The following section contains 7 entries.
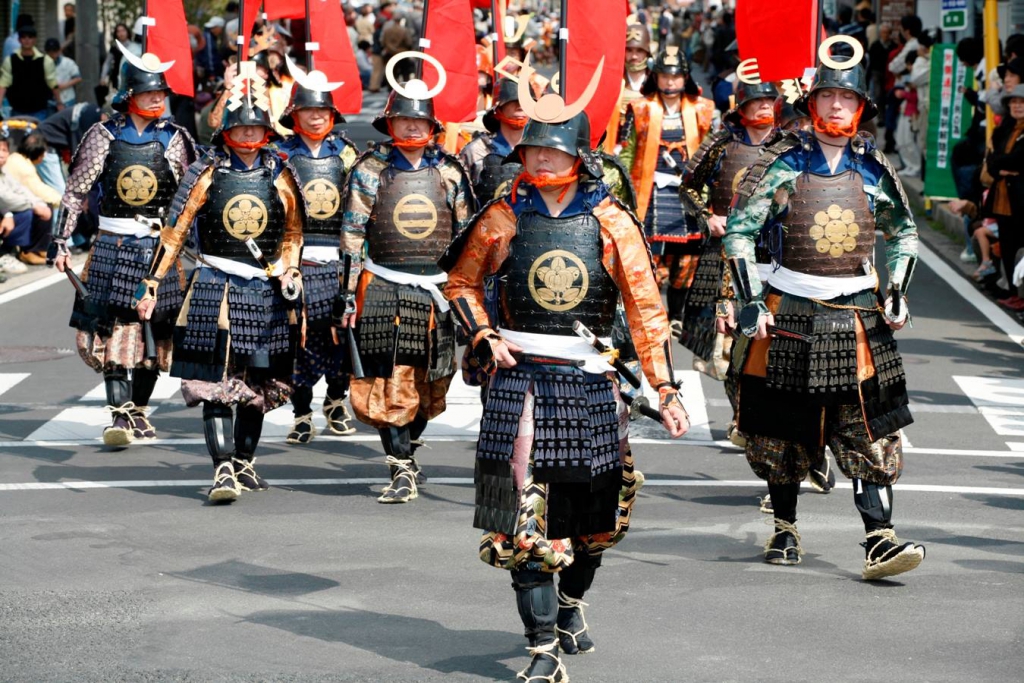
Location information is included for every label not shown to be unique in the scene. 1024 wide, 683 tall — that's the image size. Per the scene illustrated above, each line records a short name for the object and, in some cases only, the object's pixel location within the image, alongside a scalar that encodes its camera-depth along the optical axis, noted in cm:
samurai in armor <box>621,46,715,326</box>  1305
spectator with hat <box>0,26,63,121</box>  2488
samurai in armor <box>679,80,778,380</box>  1084
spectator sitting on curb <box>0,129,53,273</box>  1822
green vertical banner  2100
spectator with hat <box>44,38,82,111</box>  2534
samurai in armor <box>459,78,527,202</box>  1057
